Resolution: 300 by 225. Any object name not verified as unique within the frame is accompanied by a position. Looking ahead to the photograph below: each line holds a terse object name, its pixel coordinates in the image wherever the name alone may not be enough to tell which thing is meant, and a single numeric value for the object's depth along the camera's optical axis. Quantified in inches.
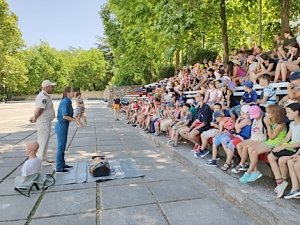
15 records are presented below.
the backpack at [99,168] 168.5
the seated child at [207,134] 183.8
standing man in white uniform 191.2
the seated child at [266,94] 164.9
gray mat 164.2
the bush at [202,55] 520.3
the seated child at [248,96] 173.9
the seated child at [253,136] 142.5
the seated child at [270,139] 131.5
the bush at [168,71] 679.8
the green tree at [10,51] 1239.2
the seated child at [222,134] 162.0
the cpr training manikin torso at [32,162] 151.2
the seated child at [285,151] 117.4
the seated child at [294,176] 110.5
